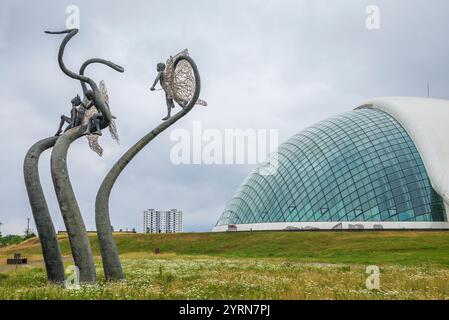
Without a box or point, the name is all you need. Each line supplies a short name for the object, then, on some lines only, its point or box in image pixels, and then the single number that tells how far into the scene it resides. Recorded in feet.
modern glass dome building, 166.50
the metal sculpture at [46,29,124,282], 48.34
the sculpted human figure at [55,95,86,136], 53.57
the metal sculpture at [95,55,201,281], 51.37
